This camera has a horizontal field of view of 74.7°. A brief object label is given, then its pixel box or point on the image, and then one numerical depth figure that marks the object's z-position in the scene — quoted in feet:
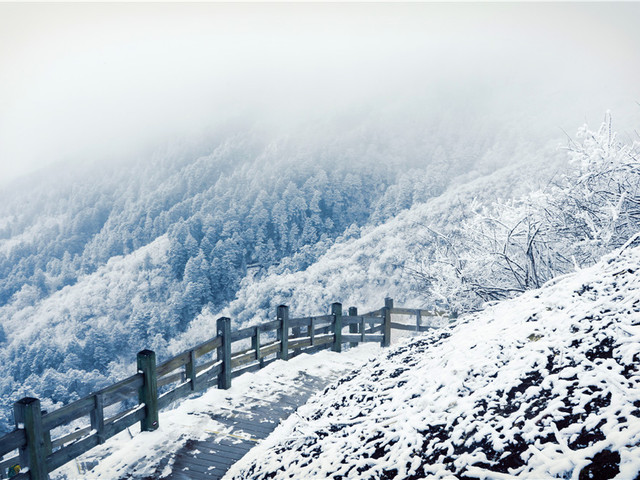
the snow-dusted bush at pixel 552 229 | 20.35
